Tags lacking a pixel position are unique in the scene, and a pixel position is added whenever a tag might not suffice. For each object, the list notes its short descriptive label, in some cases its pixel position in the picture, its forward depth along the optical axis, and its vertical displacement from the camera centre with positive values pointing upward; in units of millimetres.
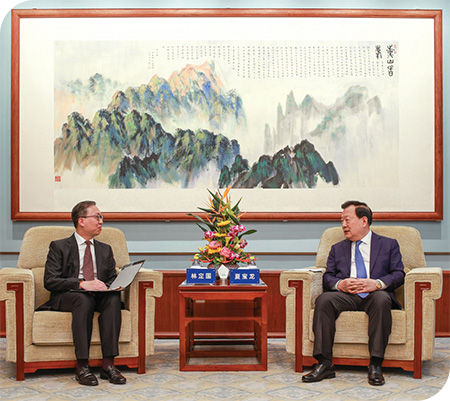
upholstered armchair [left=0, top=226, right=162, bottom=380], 3197 -853
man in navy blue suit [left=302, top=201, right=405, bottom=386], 3164 -629
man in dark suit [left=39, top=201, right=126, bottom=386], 3164 -622
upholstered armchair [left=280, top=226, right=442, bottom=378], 3215 -847
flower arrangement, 3596 -351
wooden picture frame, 4391 +654
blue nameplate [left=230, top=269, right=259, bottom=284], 3447 -576
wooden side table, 3365 -725
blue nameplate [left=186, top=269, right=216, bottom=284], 3459 -575
